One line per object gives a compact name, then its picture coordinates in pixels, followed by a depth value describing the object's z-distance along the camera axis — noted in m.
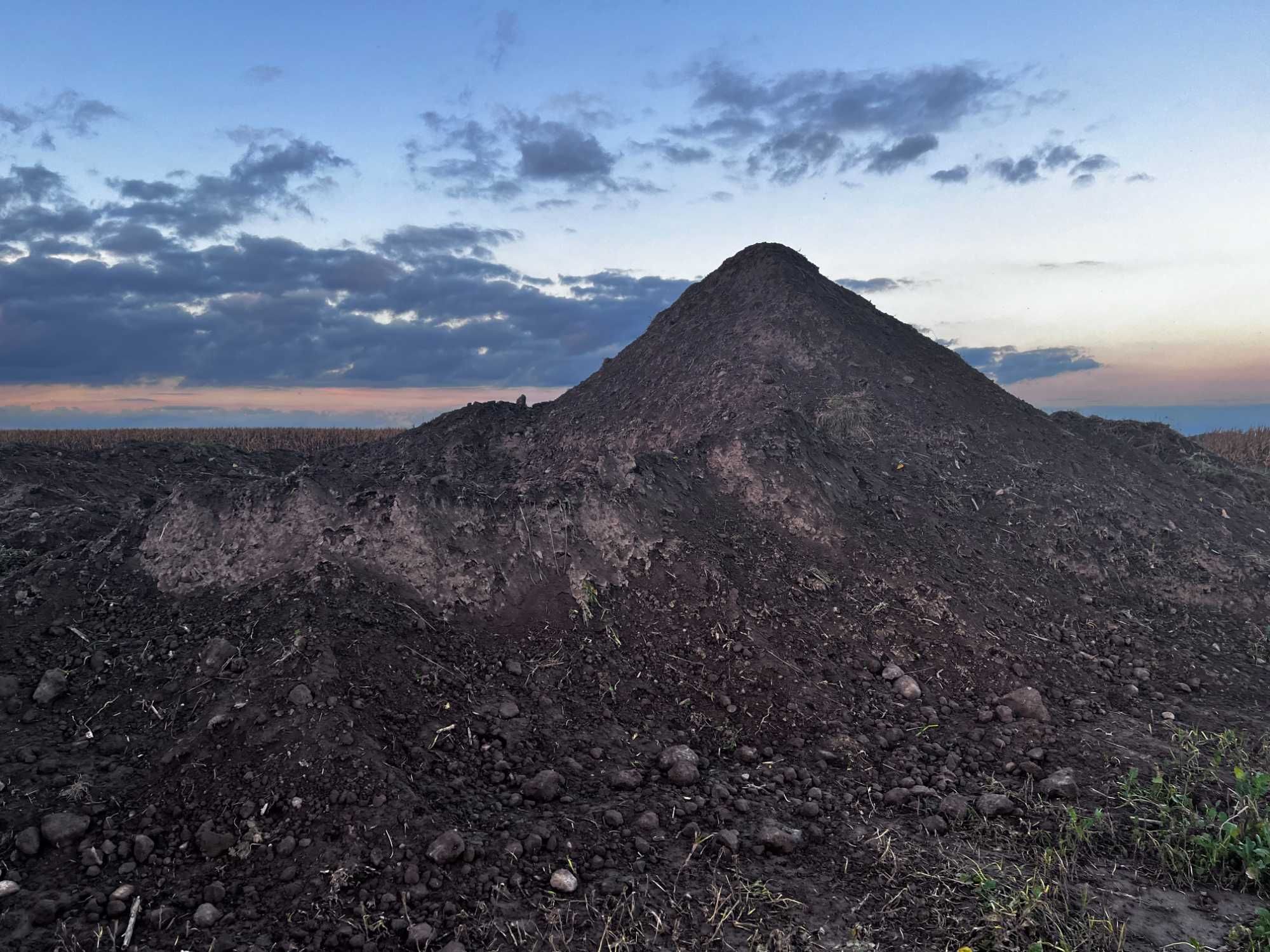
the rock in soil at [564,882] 3.45
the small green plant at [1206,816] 3.83
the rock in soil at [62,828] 3.62
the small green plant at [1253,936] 3.19
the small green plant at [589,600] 5.88
